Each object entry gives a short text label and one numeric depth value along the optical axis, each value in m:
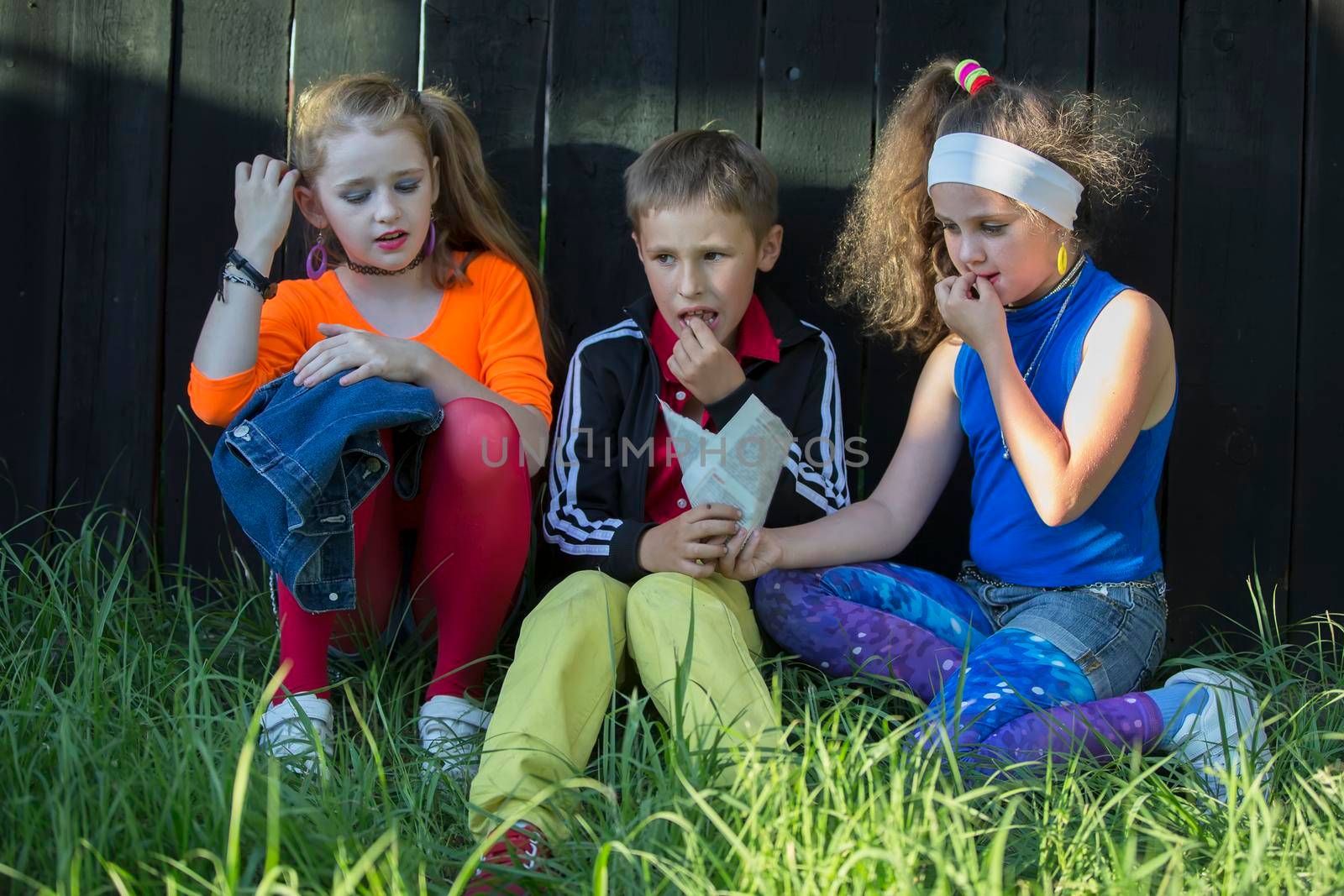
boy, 2.00
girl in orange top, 2.15
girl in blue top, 2.10
